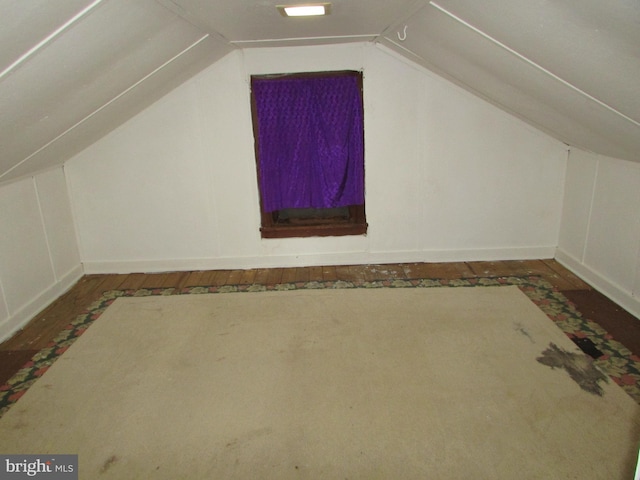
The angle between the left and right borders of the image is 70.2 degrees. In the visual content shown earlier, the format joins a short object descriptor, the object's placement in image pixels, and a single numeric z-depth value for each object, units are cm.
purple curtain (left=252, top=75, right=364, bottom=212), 367
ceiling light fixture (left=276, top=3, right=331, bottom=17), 223
